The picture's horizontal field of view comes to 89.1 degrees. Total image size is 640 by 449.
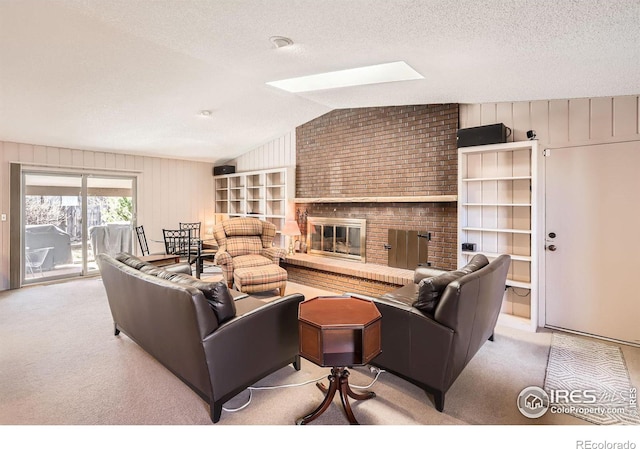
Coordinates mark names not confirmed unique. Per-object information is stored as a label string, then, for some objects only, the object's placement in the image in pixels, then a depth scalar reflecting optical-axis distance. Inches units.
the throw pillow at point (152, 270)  94.1
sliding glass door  203.3
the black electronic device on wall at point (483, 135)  137.3
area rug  80.7
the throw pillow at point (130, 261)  104.9
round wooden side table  68.5
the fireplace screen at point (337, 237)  198.1
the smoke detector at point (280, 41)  98.1
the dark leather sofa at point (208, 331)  74.5
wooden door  119.7
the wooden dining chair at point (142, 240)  237.5
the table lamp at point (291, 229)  214.5
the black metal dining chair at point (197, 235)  231.0
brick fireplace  164.1
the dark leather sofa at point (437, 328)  78.7
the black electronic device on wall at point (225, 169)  281.1
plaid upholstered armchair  168.2
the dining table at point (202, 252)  214.3
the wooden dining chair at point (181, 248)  230.0
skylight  125.6
